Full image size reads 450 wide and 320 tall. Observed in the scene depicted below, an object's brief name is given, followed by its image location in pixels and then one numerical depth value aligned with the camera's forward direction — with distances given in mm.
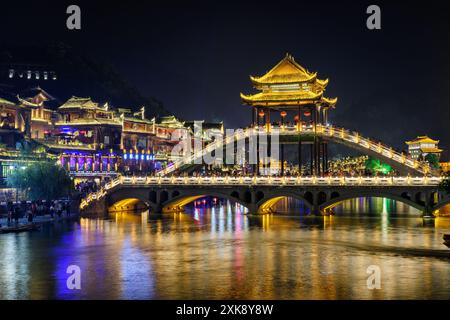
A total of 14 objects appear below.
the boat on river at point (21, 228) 56031
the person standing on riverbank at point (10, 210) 59444
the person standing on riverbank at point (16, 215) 59125
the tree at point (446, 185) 47594
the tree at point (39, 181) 74188
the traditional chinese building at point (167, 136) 135000
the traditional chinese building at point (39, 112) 113344
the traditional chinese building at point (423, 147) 150500
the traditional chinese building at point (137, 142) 124375
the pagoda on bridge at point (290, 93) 79812
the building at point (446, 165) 142812
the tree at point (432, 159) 118150
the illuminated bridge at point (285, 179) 64875
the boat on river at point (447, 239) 44719
